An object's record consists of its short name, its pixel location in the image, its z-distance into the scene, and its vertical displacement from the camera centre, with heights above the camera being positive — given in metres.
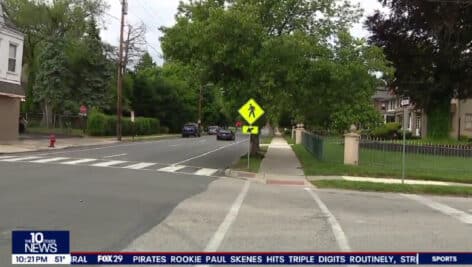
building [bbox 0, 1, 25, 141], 35.50 +2.41
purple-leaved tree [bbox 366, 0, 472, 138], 40.31 +5.60
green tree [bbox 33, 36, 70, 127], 55.62 +3.86
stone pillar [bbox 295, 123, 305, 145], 61.33 -0.98
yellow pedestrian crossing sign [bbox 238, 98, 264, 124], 24.12 +0.52
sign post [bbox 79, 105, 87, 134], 56.06 -0.19
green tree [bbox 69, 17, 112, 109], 57.16 +4.60
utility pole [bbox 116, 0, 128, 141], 49.66 +4.56
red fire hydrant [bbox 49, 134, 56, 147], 33.81 -1.28
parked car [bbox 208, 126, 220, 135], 94.81 -1.23
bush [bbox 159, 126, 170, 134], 79.19 -1.19
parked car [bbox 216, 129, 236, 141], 64.00 -1.33
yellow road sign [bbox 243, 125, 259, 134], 24.94 -0.24
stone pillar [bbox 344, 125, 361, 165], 25.78 -1.07
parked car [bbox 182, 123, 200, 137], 71.75 -1.00
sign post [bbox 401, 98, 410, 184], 19.17 +0.52
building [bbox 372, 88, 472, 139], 58.17 +0.87
